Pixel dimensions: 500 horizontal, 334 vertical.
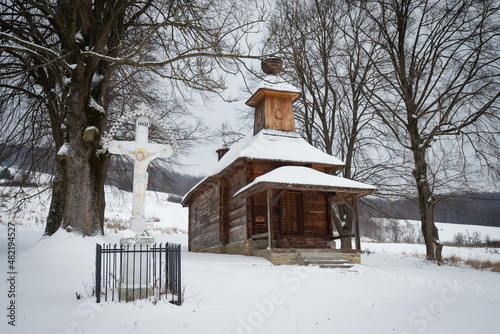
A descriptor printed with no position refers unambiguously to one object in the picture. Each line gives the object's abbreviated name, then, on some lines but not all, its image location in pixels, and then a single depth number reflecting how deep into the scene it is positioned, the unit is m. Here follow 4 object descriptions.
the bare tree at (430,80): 16.22
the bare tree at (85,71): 10.29
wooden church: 13.24
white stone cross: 6.86
